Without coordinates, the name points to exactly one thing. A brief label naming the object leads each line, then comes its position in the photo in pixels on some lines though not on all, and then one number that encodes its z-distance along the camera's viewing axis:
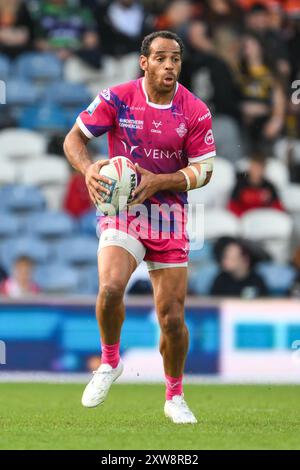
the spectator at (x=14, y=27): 16.34
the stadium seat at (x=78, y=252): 14.76
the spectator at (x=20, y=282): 13.38
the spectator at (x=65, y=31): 16.56
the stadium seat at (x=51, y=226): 14.98
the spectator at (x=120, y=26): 16.64
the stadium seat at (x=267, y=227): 15.29
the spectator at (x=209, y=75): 15.89
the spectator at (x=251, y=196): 15.30
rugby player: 8.03
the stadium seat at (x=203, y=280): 14.09
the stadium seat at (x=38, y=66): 16.41
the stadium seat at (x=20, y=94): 16.12
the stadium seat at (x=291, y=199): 16.03
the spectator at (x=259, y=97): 16.31
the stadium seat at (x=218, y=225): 15.15
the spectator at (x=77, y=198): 15.22
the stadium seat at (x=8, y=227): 15.00
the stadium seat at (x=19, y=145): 15.80
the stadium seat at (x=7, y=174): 15.59
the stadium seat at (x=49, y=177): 15.55
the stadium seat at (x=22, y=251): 14.55
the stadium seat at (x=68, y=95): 16.31
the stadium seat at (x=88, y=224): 15.09
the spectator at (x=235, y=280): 13.81
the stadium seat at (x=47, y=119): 16.17
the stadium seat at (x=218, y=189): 15.50
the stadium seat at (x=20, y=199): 15.25
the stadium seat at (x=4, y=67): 16.20
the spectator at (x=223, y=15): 16.89
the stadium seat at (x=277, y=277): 14.43
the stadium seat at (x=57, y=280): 14.29
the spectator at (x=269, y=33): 16.61
